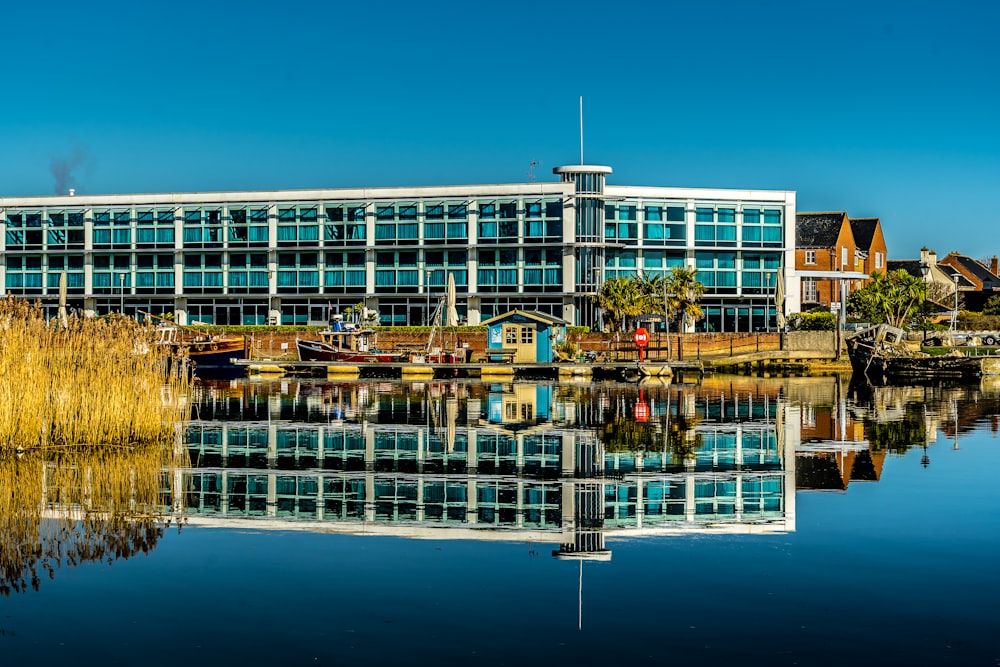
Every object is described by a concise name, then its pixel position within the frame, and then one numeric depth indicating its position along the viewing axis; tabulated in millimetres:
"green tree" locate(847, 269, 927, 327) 94875
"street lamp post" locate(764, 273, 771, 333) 97250
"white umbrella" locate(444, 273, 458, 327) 77938
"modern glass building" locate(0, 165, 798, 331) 94438
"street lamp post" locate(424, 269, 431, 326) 93381
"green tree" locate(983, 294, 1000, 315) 117688
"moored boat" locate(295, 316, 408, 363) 74250
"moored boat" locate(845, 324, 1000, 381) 67000
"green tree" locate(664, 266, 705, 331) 83250
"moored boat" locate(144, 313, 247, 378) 75750
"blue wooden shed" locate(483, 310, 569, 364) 75750
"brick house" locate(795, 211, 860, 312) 106688
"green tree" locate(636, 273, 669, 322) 85000
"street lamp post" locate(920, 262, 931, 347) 80562
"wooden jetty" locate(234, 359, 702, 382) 66500
